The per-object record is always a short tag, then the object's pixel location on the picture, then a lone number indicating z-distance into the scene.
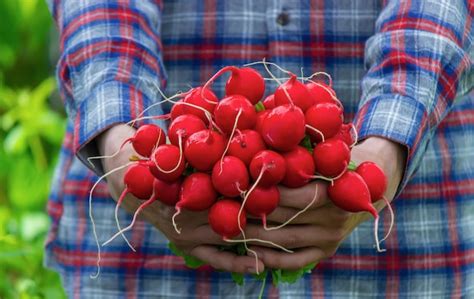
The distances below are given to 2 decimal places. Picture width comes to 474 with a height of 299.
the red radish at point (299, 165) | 1.30
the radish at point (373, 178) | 1.34
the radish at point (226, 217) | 1.30
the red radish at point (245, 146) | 1.30
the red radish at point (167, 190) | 1.33
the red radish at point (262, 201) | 1.31
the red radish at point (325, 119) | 1.31
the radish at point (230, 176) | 1.29
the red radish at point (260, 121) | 1.32
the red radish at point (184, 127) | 1.32
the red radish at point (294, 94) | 1.33
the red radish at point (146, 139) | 1.35
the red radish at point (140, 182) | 1.34
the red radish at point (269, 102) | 1.36
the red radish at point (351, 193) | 1.32
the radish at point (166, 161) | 1.30
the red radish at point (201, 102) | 1.35
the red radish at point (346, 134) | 1.34
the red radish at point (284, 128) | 1.29
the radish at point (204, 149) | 1.30
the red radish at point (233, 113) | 1.31
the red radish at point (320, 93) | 1.35
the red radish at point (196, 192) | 1.31
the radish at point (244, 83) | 1.35
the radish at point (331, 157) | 1.30
